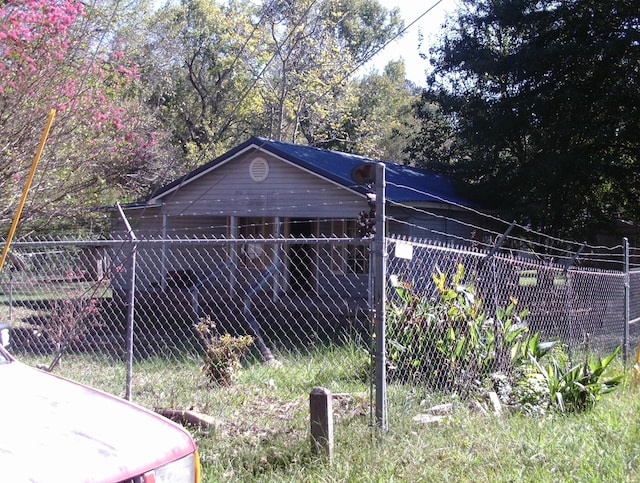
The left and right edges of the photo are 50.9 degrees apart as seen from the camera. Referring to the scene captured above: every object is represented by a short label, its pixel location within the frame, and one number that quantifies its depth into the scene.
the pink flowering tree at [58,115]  9.88
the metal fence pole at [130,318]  5.10
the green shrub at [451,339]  5.61
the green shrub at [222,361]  6.62
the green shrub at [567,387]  5.55
